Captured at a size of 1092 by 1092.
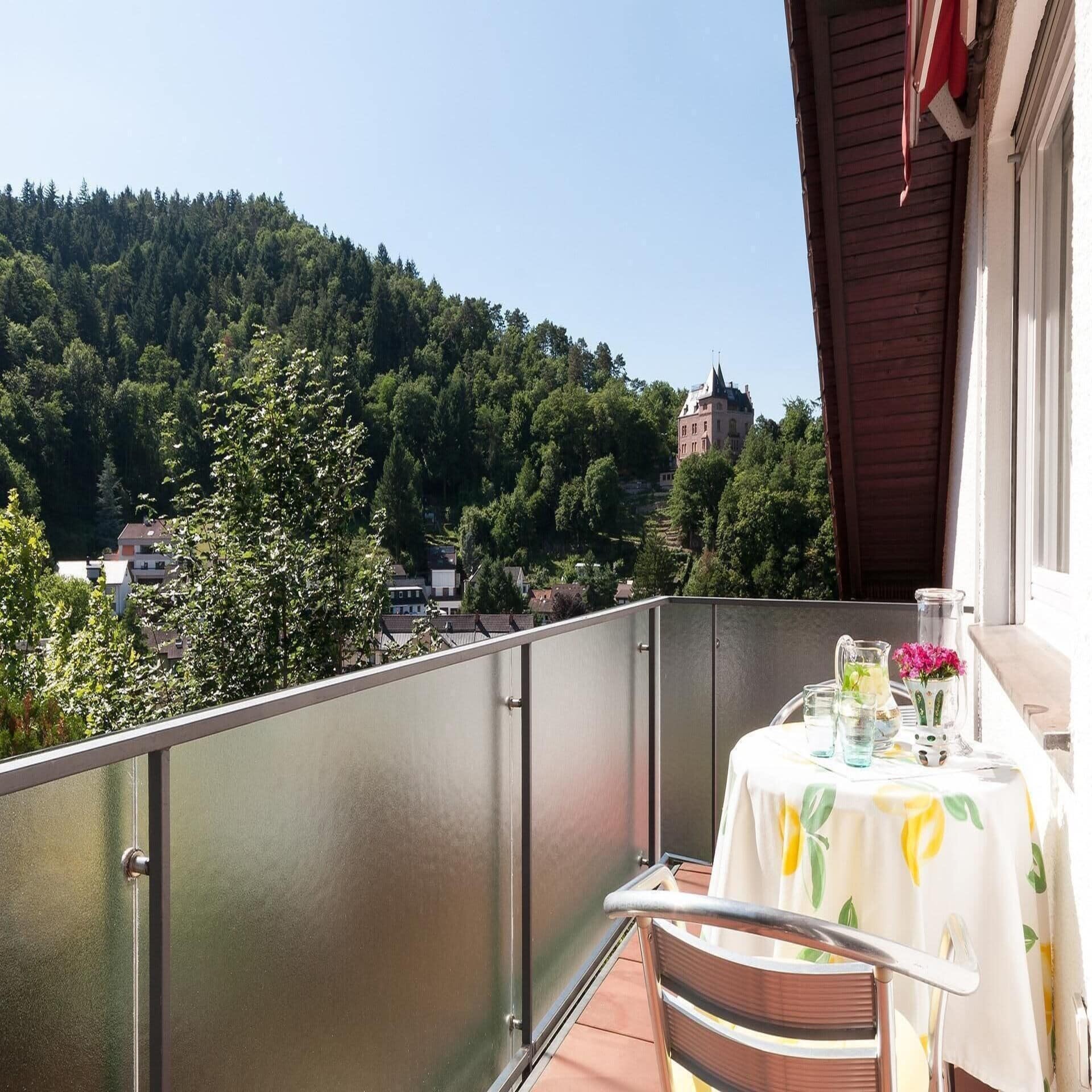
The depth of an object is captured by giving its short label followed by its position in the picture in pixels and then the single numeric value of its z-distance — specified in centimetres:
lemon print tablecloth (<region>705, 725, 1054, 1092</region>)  153
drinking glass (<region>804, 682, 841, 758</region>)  188
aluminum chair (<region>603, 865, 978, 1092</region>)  101
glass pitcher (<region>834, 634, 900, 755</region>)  189
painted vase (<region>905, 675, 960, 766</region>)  179
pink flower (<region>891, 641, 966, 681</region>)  189
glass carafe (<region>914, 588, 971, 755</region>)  212
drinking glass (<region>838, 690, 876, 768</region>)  178
